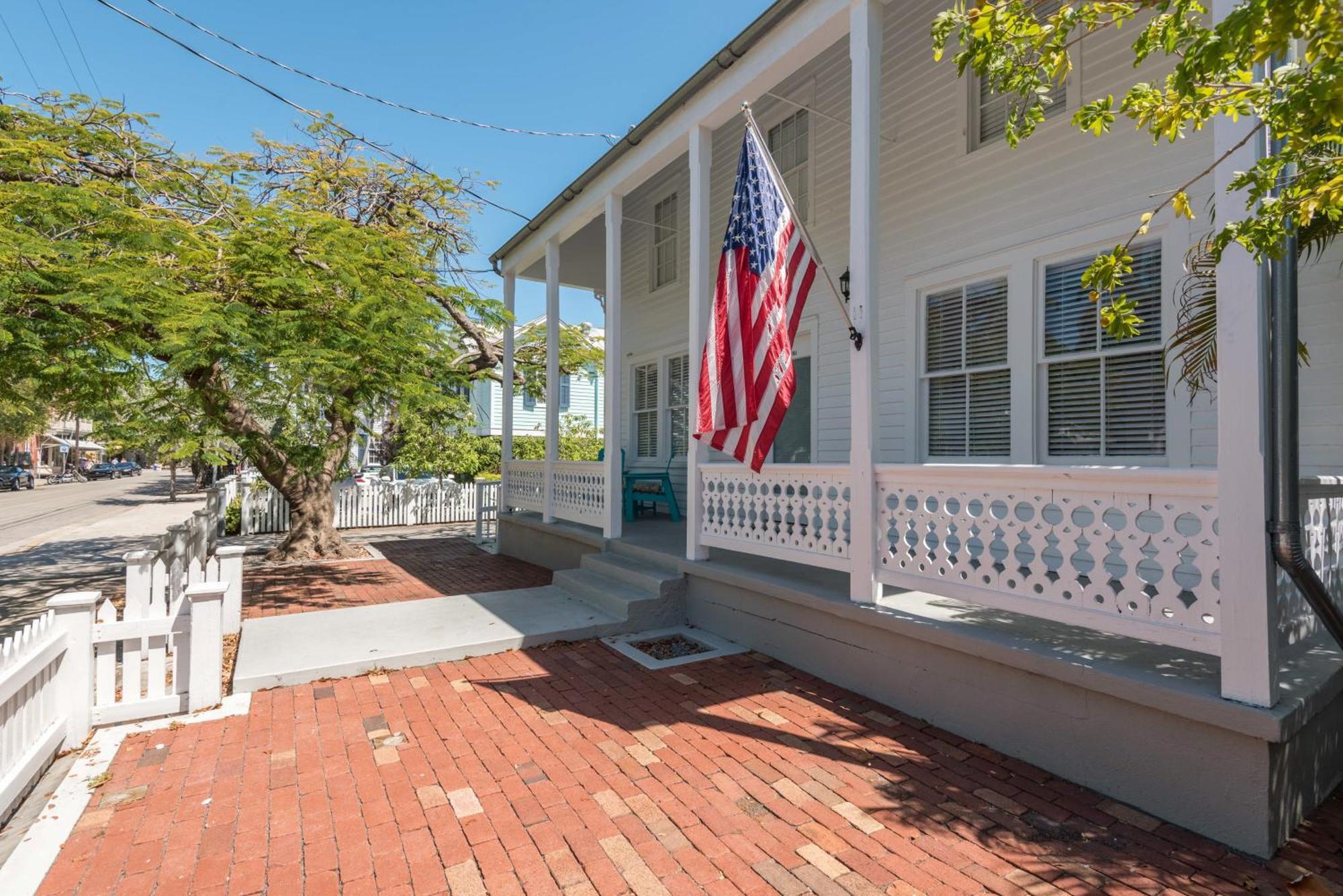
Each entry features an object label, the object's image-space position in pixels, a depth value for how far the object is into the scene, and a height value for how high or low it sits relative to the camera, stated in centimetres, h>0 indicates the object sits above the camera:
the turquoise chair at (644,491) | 960 -49
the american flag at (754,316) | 443 +96
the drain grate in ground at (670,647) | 507 -152
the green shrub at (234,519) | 1377 -130
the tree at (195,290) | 517 +144
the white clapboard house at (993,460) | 284 -1
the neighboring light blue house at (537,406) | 2639 +208
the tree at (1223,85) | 170 +111
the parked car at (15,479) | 3472 -120
